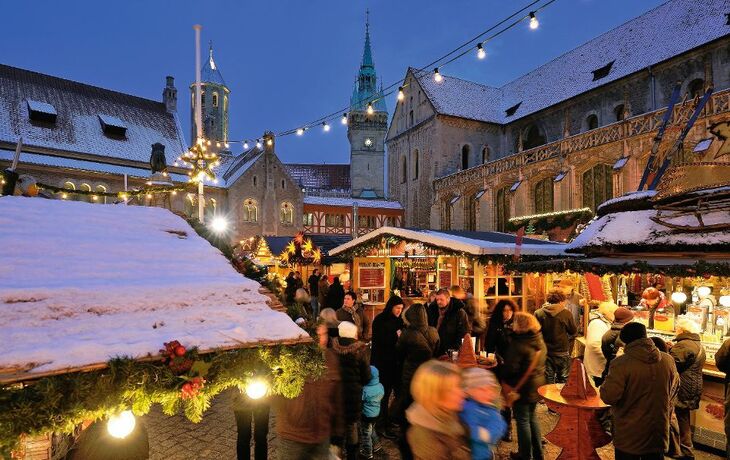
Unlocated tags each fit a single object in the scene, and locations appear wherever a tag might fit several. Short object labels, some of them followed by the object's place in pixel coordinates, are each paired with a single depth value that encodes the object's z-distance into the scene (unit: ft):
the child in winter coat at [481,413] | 8.79
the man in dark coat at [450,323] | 23.34
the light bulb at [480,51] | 29.36
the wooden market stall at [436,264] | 35.91
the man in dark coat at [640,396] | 12.75
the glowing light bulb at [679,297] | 27.37
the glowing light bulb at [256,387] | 10.46
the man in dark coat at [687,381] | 16.69
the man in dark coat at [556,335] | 21.34
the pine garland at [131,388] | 7.67
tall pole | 29.60
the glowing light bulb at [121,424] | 9.18
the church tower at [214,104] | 172.24
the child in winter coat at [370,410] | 16.25
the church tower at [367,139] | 173.78
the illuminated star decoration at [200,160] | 30.86
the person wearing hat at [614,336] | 18.97
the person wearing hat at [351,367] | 14.53
